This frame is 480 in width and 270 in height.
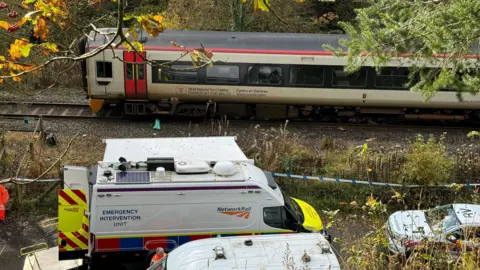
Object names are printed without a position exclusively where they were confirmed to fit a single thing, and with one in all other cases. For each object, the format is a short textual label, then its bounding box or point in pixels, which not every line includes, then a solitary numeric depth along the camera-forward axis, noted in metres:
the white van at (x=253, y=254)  6.48
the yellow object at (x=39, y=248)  9.15
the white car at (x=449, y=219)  6.74
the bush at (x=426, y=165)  11.87
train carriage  16.25
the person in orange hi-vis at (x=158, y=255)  8.18
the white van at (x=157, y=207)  8.75
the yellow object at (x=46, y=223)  10.97
